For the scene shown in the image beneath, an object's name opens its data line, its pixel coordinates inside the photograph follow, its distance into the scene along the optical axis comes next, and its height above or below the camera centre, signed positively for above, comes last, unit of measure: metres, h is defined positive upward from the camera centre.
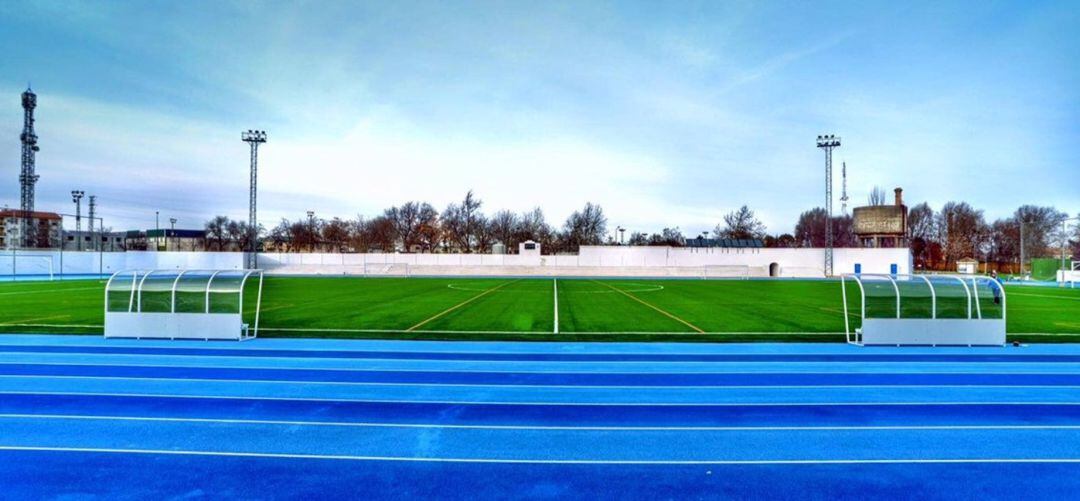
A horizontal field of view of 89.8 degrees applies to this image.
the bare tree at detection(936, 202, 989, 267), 74.81 +2.99
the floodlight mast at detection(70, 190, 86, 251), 72.25 +7.27
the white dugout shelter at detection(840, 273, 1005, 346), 11.98 -1.37
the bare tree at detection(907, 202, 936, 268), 82.19 +3.54
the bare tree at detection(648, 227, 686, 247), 89.11 +2.54
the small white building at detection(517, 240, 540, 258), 61.26 +0.51
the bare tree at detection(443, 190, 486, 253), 83.38 +4.29
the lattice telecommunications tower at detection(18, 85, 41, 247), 74.88 +13.46
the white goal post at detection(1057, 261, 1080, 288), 39.78 -1.81
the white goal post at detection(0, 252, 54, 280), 45.00 -1.16
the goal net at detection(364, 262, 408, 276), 57.72 -1.78
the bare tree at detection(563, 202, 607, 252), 82.36 +3.98
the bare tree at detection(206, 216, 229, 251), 87.39 +3.51
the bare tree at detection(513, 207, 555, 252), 83.06 +3.58
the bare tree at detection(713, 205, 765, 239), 86.38 +4.53
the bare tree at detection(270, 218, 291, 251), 88.06 +2.86
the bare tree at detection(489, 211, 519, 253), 83.50 +3.88
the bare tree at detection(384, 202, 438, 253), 84.31 +4.97
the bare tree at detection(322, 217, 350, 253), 90.19 +3.11
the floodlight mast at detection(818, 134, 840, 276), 45.20 +9.21
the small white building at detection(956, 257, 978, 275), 50.59 -1.36
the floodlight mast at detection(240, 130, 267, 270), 43.75 +8.92
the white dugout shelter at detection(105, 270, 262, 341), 12.55 -1.29
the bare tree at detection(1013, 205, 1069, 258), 72.06 +2.53
